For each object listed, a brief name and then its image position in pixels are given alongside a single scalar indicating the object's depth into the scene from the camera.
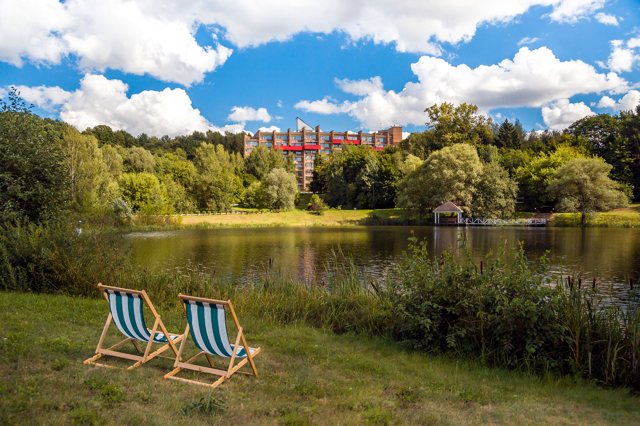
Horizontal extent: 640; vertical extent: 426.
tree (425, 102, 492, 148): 57.06
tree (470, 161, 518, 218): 44.53
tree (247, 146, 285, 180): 75.56
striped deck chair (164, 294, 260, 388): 3.71
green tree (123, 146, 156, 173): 60.69
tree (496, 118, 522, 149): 62.53
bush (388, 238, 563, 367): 4.88
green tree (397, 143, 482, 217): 44.62
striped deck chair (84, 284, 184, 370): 4.08
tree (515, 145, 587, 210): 47.12
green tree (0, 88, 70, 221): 10.60
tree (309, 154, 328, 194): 77.56
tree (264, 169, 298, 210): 56.25
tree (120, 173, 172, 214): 45.47
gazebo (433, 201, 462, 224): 43.47
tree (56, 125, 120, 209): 37.28
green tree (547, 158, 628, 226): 41.66
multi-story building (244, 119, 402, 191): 103.62
